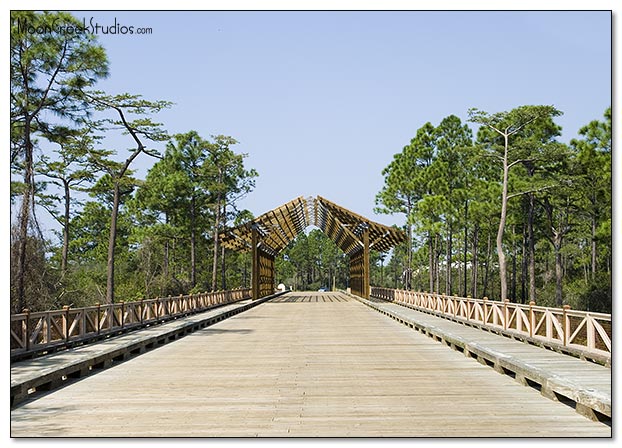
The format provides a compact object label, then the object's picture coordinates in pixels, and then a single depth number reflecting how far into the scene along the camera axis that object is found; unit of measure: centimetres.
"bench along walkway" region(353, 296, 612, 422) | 787
